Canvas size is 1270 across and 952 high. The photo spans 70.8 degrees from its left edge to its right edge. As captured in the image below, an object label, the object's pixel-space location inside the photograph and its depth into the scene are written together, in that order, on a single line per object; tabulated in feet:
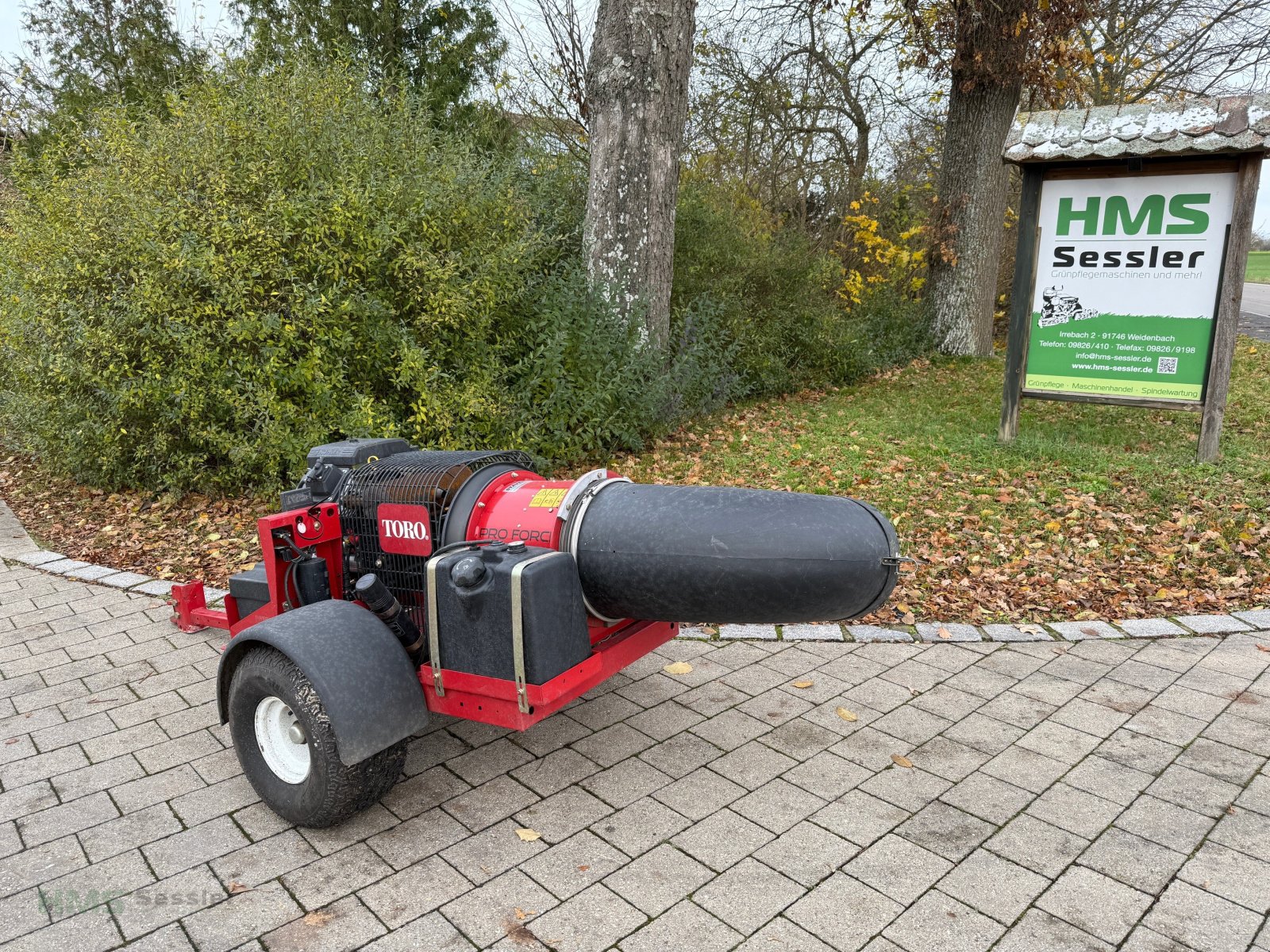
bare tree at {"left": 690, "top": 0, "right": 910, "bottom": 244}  46.65
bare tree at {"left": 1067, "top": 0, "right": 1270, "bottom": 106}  45.83
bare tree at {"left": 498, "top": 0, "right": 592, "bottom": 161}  36.22
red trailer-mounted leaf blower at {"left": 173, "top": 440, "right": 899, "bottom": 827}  8.59
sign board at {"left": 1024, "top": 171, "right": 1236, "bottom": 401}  21.58
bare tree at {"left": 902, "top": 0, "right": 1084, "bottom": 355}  33.83
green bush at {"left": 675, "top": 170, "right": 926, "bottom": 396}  31.04
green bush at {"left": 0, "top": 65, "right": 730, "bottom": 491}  19.67
